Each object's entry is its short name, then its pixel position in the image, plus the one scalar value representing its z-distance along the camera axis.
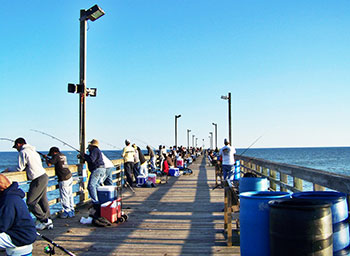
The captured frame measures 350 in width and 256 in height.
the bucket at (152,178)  13.93
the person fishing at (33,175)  6.25
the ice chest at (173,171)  17.88
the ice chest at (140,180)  13.64
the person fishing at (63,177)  7.44
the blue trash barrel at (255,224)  3.92
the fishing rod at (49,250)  4.41
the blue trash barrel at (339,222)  3.46
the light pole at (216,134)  58.69
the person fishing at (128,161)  12.89
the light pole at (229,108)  25.34
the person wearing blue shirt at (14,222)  3.60
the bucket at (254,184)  5.73
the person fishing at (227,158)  11.50
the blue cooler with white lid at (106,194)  7.38
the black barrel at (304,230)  3.08
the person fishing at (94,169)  8.33
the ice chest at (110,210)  6.98
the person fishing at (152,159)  18.03
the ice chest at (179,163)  21.72
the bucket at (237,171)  12.65
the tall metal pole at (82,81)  9.74
